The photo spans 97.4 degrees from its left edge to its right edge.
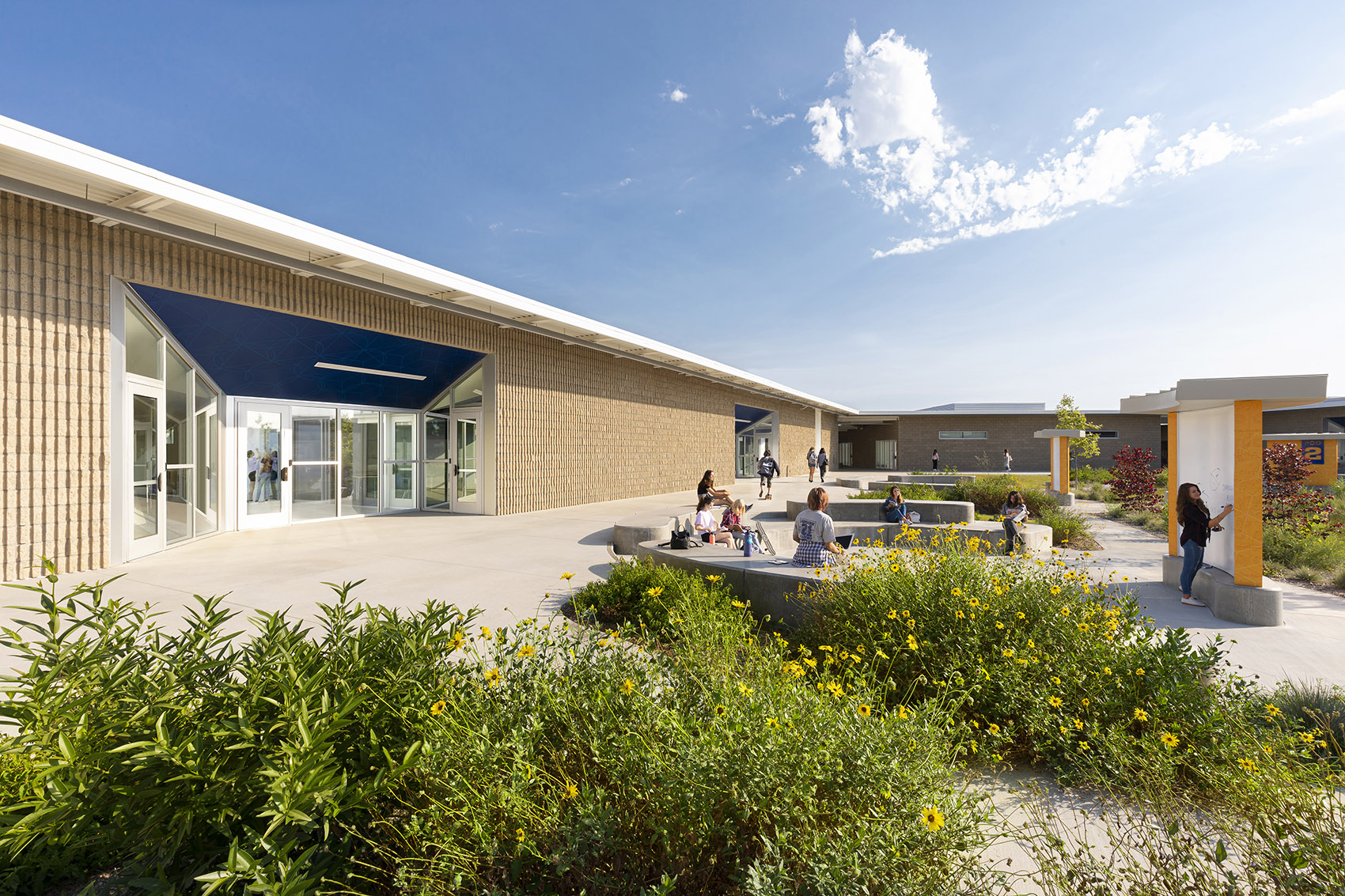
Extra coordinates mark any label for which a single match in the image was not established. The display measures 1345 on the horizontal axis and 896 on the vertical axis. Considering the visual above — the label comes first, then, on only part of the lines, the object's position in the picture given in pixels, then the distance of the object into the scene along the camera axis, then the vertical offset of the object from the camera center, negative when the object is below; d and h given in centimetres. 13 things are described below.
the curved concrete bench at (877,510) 1277 -139
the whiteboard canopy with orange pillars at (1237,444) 657 +8
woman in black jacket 719 -97
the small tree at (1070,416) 3142 +180
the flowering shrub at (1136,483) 1602 -93
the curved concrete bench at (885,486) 1758 -116
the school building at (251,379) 713 +134
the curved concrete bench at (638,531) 932 -135
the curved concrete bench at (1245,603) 632 -167
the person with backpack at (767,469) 2037 -72
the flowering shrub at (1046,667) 301 -131
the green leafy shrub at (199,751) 182 -102
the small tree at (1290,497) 1101 -94
